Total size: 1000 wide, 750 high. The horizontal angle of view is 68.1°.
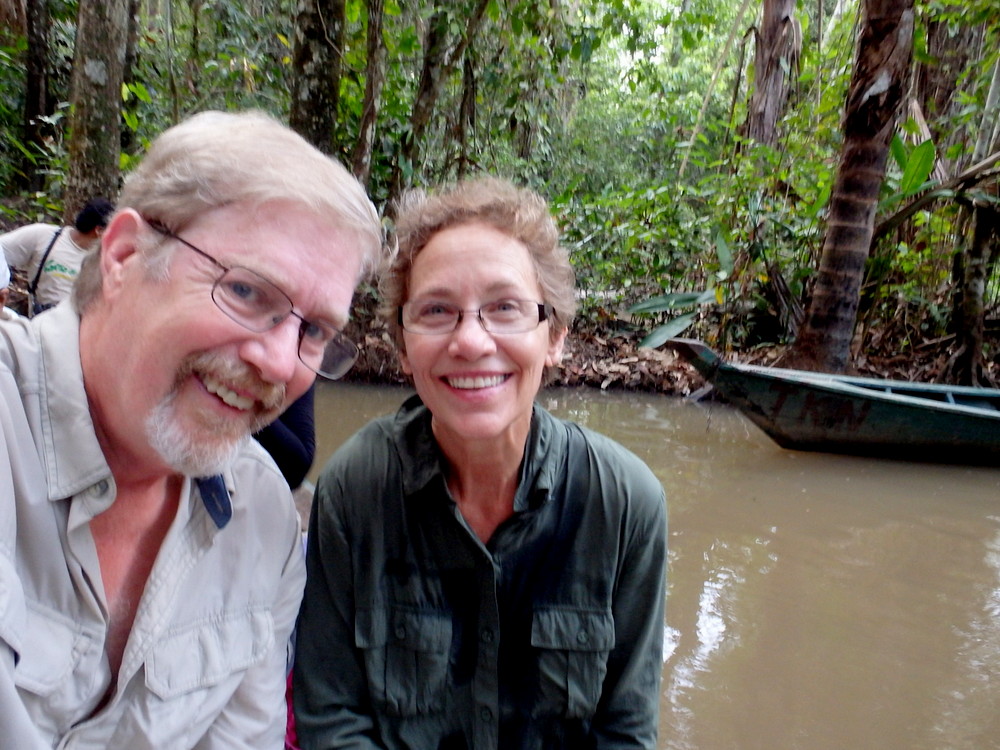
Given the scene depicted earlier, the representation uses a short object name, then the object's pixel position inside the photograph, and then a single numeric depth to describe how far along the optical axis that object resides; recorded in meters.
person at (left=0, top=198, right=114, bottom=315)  3.88
